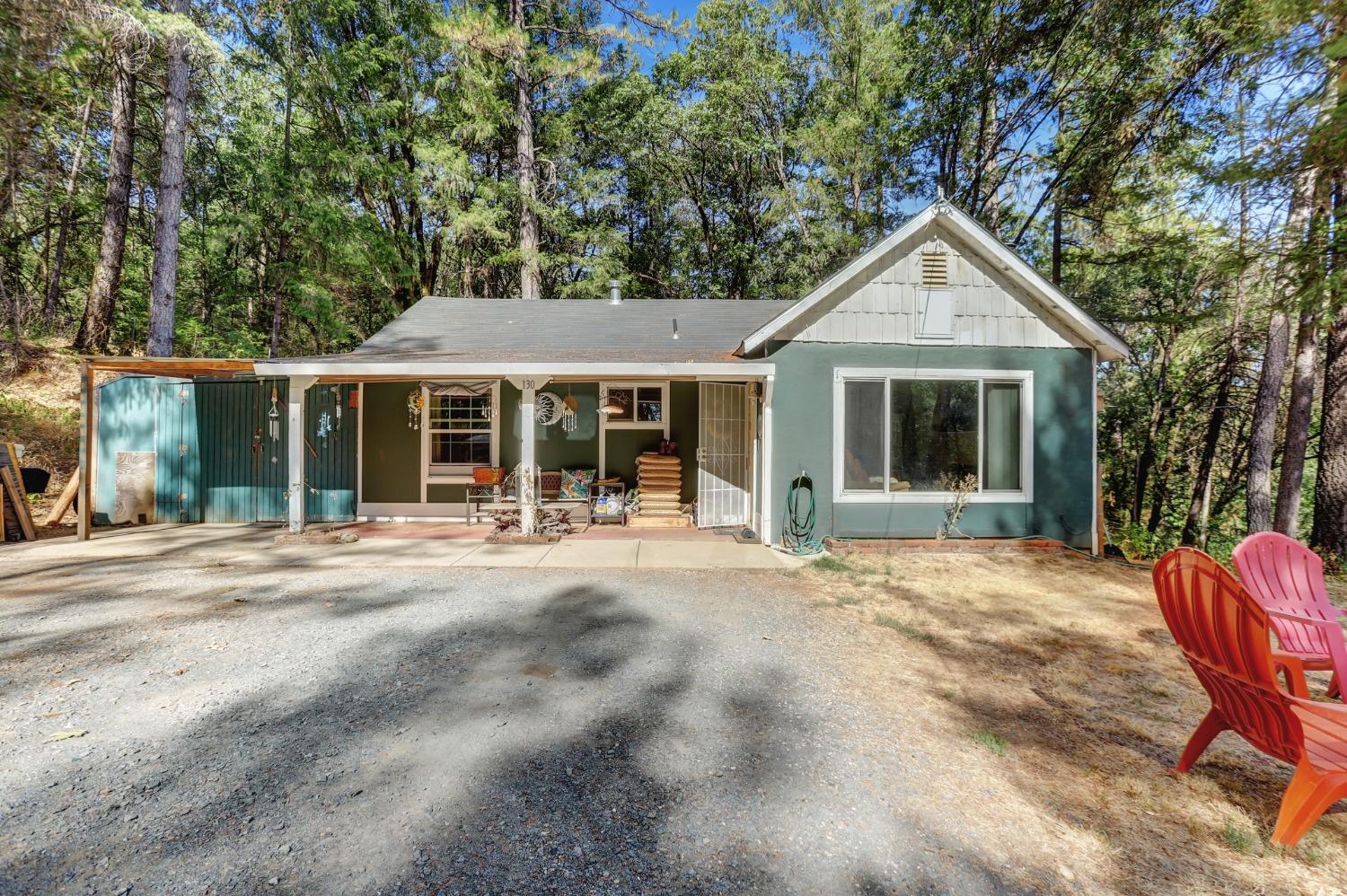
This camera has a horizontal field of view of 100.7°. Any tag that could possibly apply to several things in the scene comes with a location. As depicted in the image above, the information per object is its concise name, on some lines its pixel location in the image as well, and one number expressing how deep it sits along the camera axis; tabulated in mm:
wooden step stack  9055
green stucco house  7363
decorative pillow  9016
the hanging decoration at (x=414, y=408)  8922
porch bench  9094
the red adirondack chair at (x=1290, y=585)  2957
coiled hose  7223
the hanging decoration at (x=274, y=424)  8609
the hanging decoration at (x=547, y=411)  9227
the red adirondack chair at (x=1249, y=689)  2068
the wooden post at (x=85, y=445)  7109
